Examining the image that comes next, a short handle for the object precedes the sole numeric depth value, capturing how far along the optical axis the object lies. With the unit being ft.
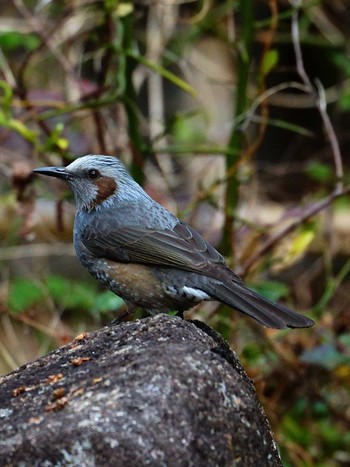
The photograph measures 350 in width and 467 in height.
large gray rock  17.71
